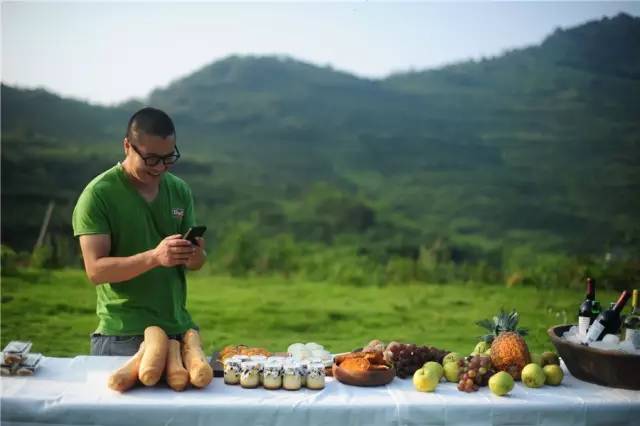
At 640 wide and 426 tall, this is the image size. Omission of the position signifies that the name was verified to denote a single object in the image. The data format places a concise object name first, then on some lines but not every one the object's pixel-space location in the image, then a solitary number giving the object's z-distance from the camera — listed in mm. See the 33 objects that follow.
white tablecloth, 2588
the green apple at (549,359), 3123
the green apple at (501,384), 2760
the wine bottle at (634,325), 2932
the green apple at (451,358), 2967
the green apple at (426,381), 2797
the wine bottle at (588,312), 3076
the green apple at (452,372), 2916
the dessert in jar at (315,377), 2781
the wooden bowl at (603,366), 2854
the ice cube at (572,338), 3036
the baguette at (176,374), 2711
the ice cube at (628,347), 2893
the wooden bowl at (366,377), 2834
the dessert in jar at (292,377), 2766
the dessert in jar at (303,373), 2794
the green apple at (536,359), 3136
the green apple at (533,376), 2891
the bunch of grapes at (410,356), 2979
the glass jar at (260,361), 2799
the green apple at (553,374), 2930
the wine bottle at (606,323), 2986
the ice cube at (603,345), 2925
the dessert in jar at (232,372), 2814
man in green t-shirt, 3039
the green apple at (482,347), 3211
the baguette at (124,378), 2674
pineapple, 2973
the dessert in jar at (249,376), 2779
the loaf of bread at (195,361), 2721
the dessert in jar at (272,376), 2762
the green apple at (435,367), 2851
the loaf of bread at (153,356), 2693
